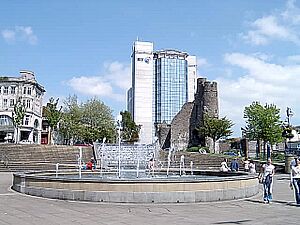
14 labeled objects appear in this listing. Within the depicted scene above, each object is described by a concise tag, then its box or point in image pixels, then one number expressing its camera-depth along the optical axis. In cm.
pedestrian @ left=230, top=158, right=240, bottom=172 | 2933
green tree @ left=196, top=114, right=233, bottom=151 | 6450
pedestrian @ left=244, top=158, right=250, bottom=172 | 2992
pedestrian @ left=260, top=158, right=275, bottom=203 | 1386
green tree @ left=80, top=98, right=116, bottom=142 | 7344
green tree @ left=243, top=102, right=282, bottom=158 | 5284
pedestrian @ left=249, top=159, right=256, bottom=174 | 2645
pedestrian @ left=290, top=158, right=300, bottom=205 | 1328
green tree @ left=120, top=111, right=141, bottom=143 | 8769
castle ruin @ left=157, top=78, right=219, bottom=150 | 6962
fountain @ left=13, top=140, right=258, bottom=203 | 1318
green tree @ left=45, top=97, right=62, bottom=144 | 7106
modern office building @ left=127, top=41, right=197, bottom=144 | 13625
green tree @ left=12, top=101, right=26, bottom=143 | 7056
